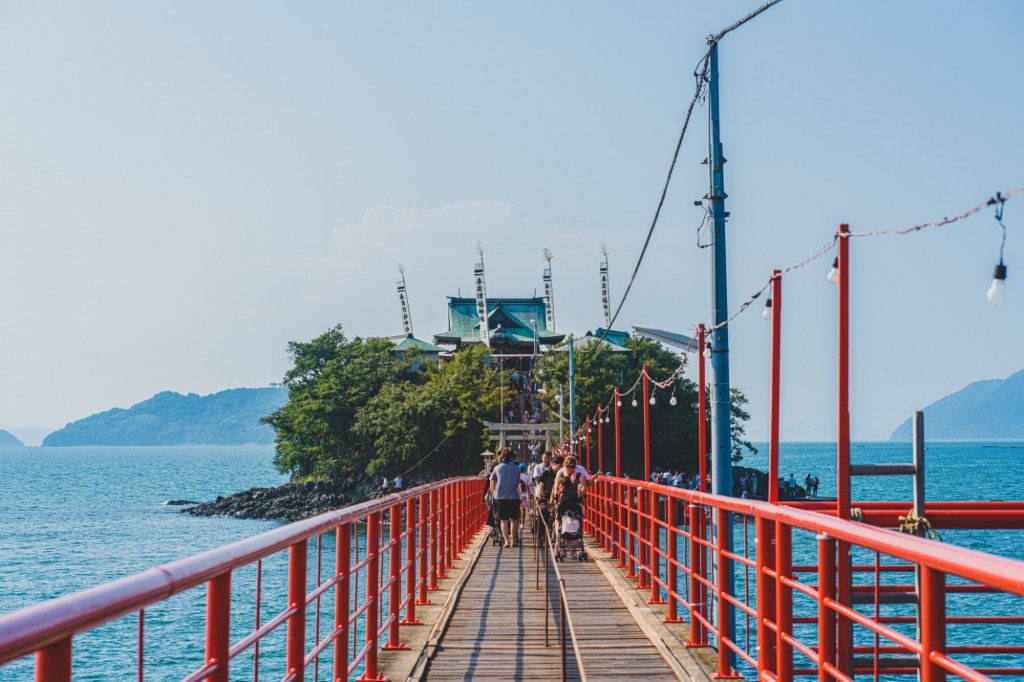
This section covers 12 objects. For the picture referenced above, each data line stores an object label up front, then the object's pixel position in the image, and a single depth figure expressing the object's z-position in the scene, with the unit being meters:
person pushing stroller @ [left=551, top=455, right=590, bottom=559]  15.51
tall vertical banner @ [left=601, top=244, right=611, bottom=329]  100.41
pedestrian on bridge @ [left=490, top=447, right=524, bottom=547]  17.47
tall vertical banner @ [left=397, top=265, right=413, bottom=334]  100.44
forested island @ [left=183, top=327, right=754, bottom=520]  64.50
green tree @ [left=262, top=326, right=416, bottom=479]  78.75
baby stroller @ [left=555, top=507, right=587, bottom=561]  15.59
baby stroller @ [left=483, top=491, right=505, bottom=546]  20.12
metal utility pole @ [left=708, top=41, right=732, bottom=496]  11.88
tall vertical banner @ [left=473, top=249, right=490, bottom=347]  84.38
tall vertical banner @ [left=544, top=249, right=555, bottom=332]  94.50
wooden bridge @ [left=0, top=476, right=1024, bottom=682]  3.21
